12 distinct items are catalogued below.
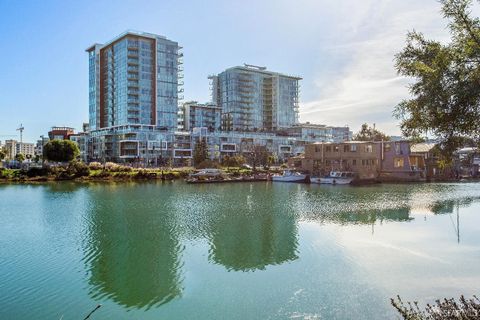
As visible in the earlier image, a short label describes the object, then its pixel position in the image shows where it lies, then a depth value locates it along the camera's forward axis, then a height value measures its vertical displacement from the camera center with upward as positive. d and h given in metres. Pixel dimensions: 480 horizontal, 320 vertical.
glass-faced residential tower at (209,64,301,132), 176.25 +28.80
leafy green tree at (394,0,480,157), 13.15 +2.68
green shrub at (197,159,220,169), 105.71 -1.53
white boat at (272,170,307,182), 88.75 -4.25
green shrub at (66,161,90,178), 88.06 -2.26
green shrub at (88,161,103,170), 96.14 -1.48
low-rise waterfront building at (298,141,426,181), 84.19 -0.39
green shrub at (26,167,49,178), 85.50 -2.59
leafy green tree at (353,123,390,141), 120.94 +7.53
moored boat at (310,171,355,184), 79.74 -4.08
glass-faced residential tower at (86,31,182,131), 132.00 +27.92
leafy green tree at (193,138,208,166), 112.06 +1.88
